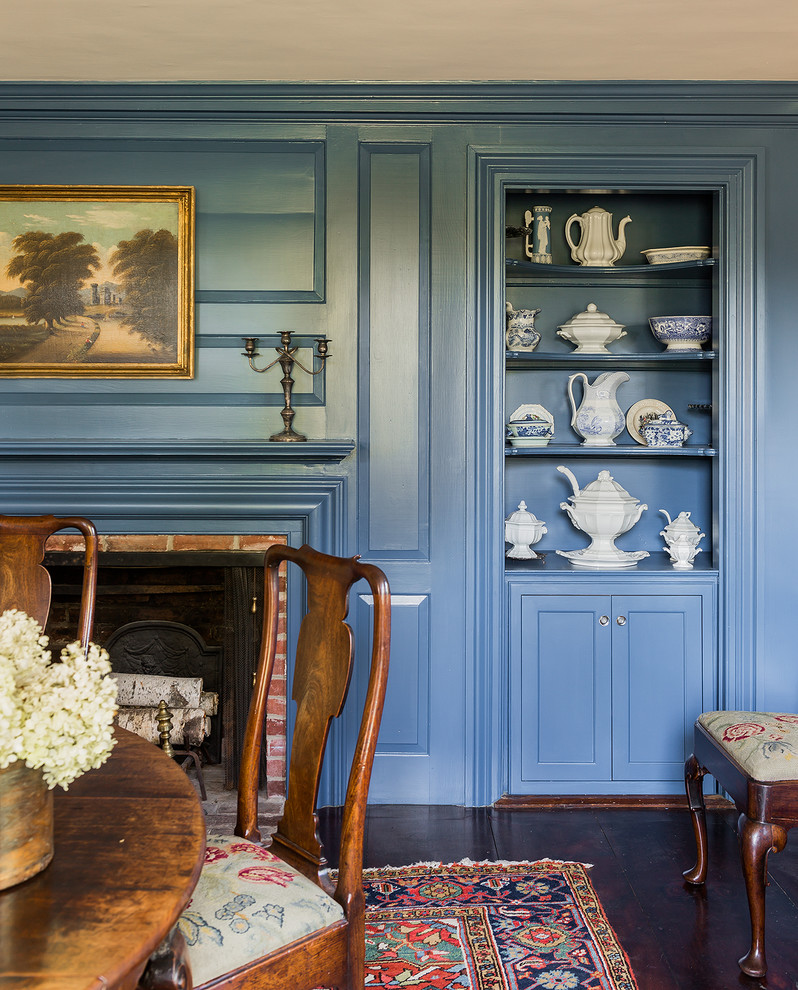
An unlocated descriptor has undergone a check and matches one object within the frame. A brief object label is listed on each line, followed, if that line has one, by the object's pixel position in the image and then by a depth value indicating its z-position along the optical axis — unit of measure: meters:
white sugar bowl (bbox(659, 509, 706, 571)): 3.26
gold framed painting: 3.19
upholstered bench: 2.10
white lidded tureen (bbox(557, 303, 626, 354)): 3.41
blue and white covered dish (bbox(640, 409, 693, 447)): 3.37
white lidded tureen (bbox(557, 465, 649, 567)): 3.30
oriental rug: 2.11
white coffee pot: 3.44
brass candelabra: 3.11
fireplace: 3.20
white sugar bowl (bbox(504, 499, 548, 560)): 3.38
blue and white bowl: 3.36
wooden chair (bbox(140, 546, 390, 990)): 1.42
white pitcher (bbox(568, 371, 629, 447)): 3.45
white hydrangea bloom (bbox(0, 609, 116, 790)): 1.05
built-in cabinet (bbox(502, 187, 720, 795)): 3.21
